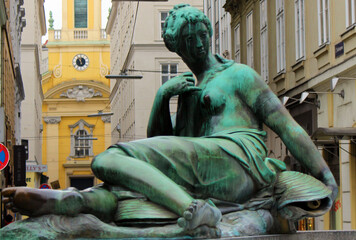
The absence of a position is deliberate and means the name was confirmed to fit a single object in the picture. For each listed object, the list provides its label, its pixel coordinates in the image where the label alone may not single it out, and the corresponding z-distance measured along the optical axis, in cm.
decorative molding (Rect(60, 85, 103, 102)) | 7719
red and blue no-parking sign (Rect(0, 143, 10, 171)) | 1593
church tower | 7694
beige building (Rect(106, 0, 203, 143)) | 4884
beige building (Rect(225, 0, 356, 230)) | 1936
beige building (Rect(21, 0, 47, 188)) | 5600
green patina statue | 365
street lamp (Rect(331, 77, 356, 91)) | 1941
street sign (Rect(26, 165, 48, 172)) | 3586
